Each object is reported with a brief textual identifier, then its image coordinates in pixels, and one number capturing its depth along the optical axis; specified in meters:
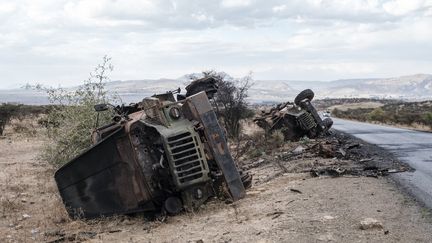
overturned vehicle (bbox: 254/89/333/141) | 22.16
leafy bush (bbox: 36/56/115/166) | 15.07
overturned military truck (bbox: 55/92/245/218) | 8.86
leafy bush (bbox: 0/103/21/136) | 32.38
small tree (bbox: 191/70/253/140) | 25.61
